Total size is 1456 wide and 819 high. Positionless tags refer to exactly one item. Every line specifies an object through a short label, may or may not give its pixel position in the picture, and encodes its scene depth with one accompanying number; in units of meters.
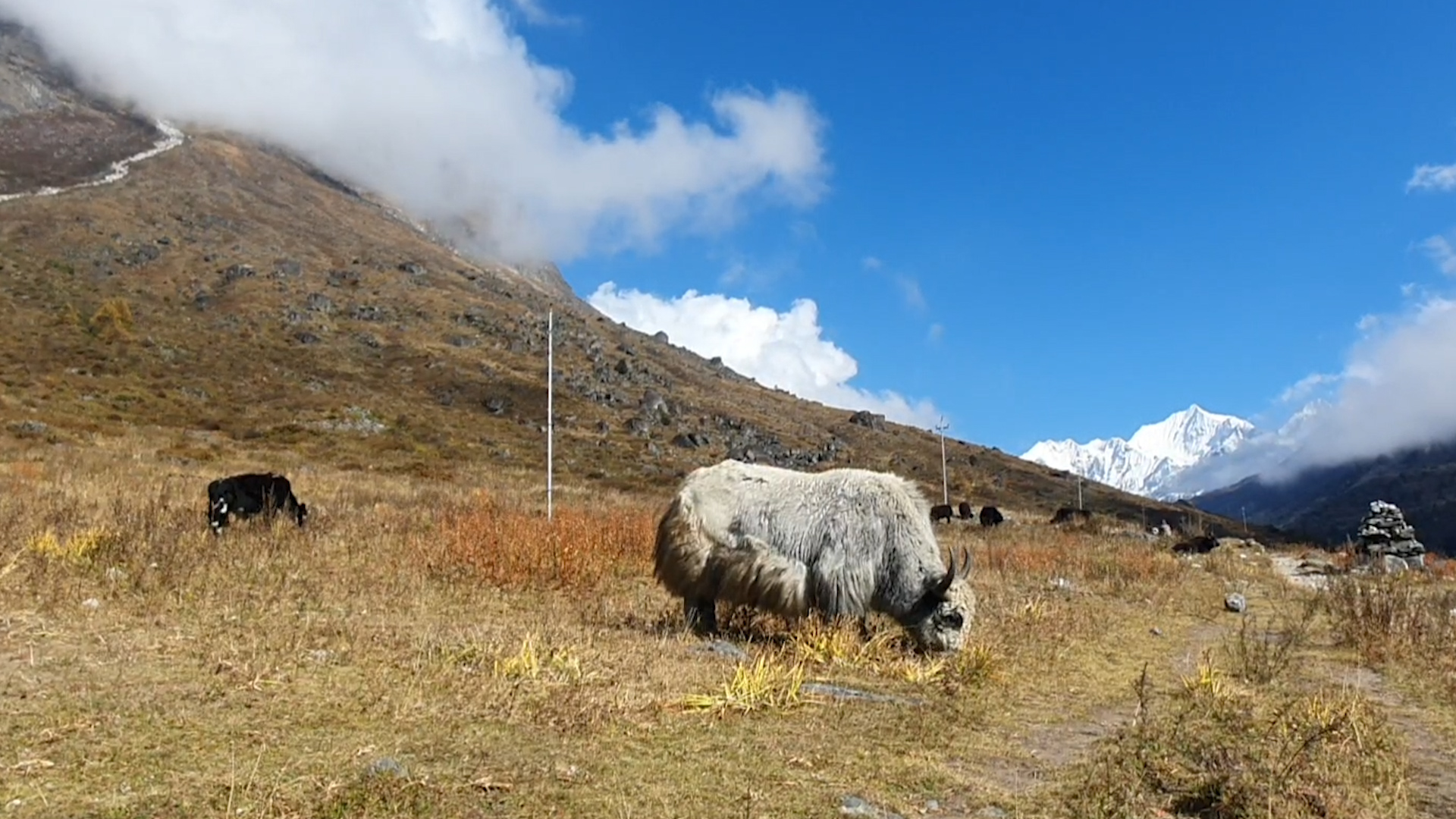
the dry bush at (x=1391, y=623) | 11.67
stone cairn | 30.20
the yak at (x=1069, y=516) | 46.32
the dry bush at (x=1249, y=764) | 5.50
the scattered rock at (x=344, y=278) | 100.86
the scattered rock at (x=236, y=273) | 90.75
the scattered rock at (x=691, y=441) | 75.69
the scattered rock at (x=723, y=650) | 9.77
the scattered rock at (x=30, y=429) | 36.22
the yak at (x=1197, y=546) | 32.80
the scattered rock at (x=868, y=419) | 110.44
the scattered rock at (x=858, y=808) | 5.29
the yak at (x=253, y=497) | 18.33
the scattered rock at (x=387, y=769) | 5.17
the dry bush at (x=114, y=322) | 65.62
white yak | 10.81
